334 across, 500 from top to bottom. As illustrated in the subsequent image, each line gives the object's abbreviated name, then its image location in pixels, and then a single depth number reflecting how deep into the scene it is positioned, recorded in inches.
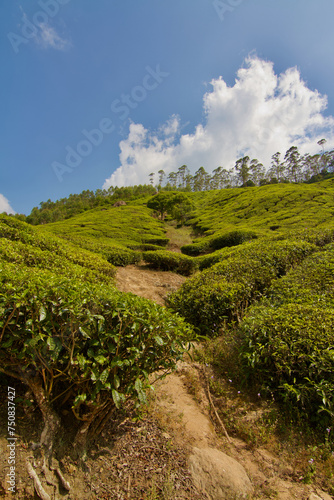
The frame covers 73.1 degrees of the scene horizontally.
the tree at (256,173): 2891.2
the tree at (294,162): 2437.3
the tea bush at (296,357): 120.0
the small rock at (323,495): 84.6
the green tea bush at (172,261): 499.2
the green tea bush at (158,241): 821.9
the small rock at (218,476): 86.0
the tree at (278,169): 2736.2
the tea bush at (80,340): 81.3
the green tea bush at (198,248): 727.7
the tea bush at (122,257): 481.4
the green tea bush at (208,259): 434.9
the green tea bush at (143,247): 696.4
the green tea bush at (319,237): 371.2
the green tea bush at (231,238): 651.5
